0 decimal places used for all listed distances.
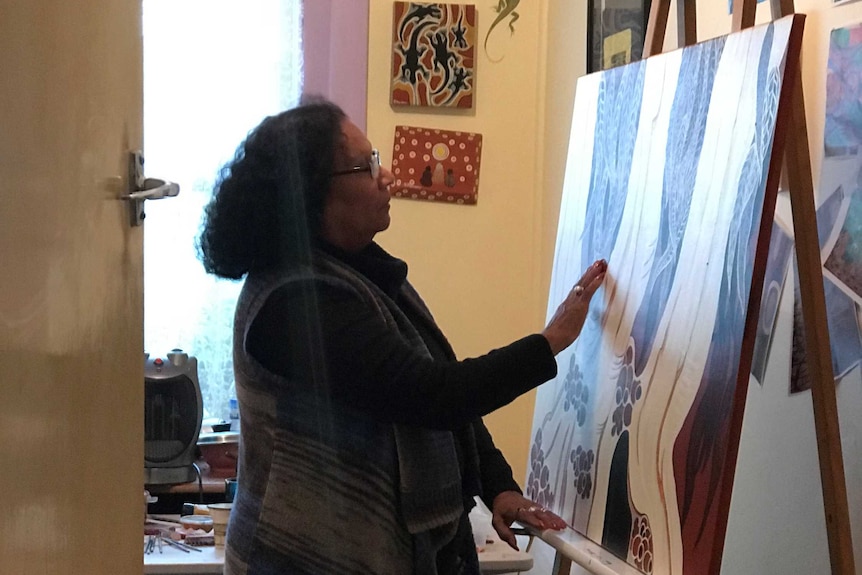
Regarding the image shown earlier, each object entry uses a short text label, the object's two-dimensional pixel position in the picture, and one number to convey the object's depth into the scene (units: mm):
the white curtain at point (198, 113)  2635
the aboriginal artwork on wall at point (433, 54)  2703
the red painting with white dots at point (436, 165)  2727
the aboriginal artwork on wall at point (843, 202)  1249
